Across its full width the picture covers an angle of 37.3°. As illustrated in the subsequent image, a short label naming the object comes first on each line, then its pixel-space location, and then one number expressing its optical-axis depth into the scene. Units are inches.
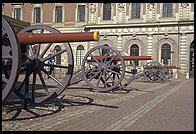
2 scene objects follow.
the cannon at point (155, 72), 783.7
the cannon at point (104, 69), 434.3
